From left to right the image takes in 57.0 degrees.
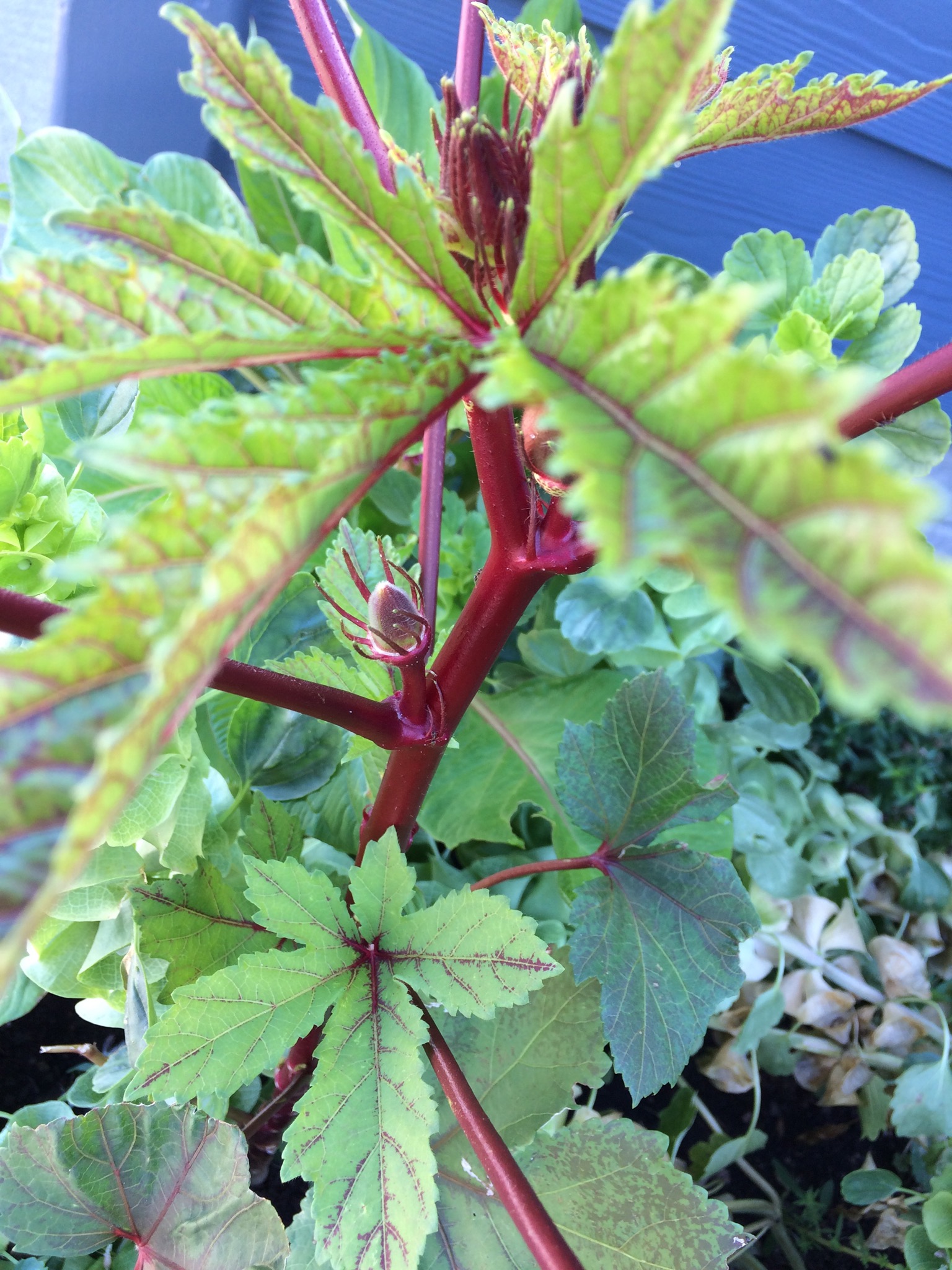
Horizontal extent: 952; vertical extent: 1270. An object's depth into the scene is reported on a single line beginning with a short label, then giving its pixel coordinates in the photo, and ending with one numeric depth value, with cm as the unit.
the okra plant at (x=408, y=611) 14
